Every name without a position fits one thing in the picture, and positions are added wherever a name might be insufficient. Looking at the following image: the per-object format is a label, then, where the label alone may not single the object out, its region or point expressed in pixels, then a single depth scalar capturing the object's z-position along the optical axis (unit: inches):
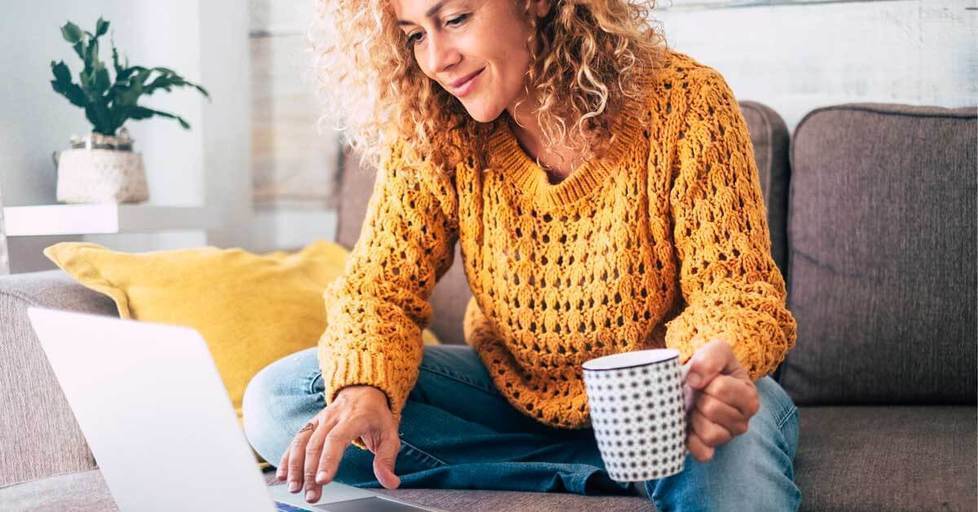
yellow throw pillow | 54.9
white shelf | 59.2
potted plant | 63.4
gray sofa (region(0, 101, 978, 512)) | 48.8
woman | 41.1
